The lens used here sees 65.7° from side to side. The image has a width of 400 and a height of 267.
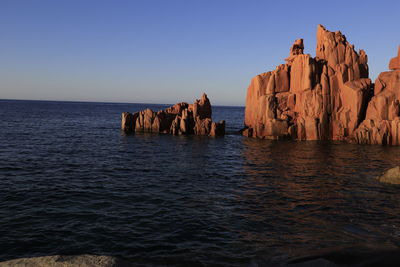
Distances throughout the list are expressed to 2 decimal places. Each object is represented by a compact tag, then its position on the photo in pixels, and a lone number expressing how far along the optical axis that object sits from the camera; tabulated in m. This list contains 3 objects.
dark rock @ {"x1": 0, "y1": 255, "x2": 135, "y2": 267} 8.07
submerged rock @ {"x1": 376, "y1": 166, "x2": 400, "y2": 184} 26.86
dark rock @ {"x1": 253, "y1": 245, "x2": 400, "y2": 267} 9.77
